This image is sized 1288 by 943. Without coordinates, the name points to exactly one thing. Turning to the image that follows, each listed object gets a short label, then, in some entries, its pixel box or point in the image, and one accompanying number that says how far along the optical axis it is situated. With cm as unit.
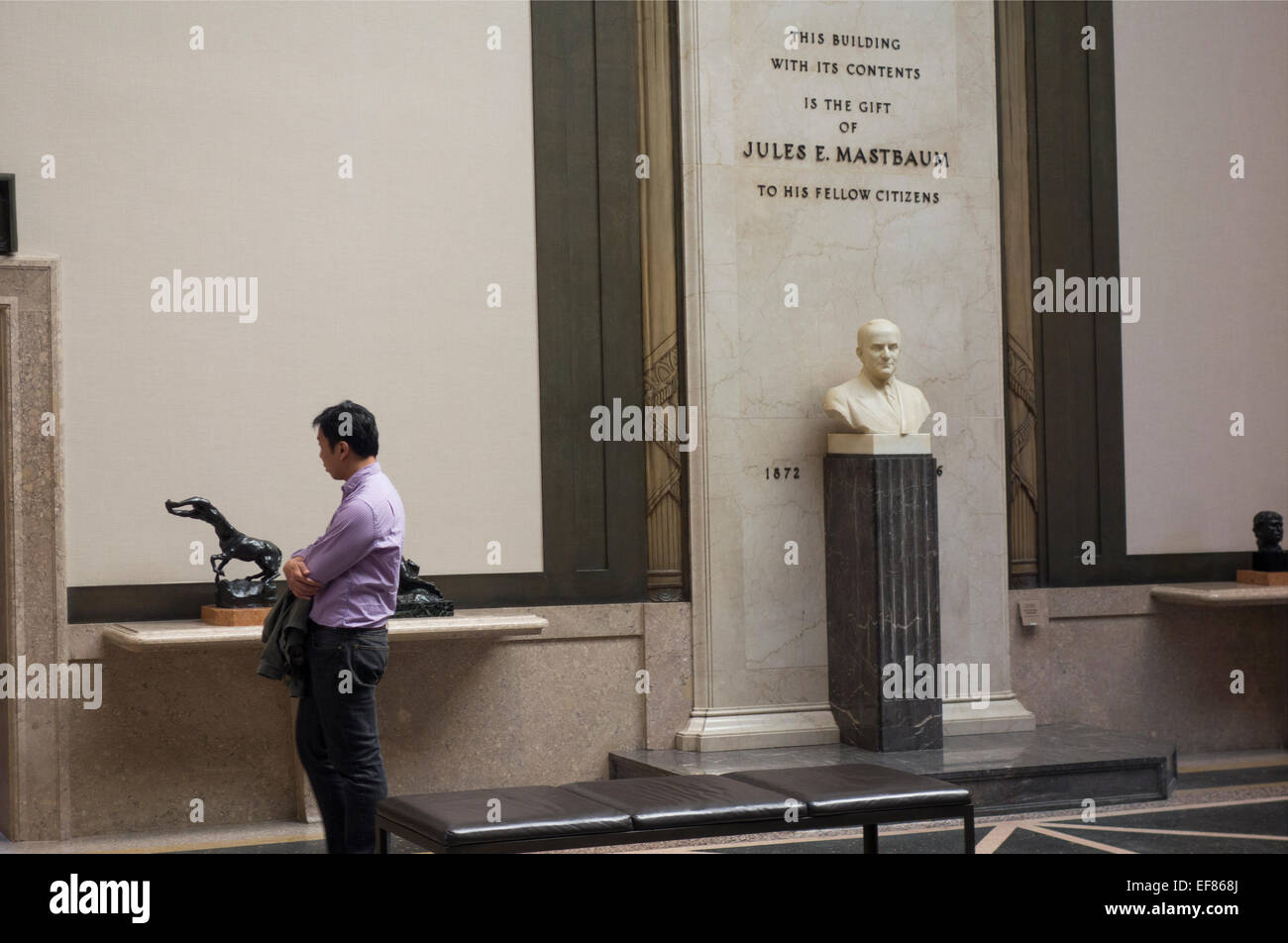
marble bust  793
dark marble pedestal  781
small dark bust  875
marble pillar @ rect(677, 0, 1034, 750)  811
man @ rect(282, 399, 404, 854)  529
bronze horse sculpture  710
